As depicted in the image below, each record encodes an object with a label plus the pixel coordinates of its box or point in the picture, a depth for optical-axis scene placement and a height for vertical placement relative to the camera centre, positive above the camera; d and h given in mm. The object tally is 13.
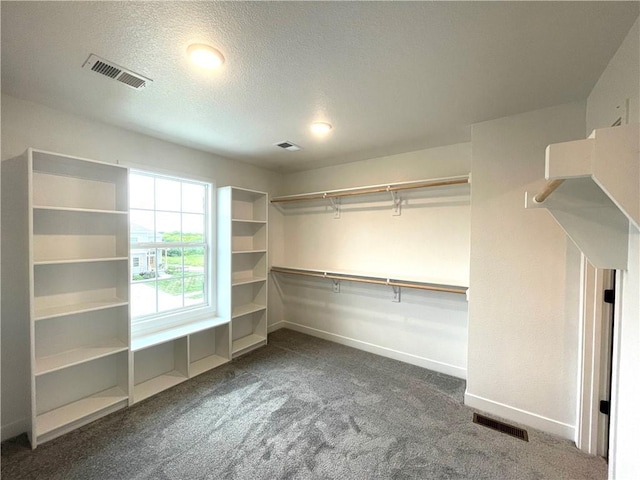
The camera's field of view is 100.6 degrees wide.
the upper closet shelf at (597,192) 797 +174
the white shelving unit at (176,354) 2541 -1320
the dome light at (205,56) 1375 +960
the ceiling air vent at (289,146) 2836 +981
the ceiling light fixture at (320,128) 2346 +980
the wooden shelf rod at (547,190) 962 +185
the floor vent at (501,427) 1976 -1468
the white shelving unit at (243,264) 3197 -391
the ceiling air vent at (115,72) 1494 +965
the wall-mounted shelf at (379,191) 2672 +539
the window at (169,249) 2662 -170
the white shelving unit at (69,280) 1918 -383
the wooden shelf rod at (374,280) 2630 -522
